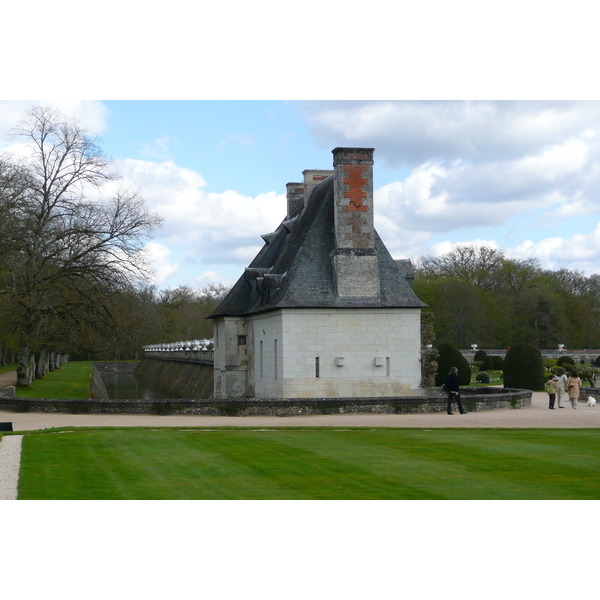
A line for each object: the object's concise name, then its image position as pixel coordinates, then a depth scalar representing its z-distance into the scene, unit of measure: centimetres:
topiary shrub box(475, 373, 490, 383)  4422
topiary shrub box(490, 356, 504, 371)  6050
